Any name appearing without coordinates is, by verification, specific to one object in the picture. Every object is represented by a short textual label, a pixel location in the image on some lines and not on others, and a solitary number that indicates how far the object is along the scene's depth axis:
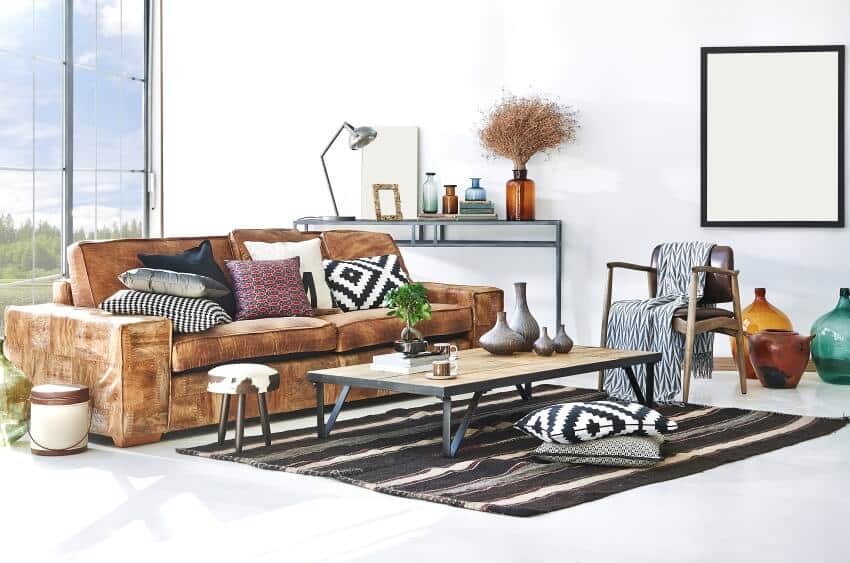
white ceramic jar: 4.29
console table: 6.78
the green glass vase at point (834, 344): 6.16
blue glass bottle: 6.96
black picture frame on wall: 6.70
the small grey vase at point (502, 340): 4.81
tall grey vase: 4.91
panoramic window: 5.82
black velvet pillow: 5.16
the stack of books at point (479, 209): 6.91
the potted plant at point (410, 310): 4.60
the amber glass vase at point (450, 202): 7.02
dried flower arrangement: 6.88
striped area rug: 3.70
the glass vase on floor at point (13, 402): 4.51
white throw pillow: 5.71
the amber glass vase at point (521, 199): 6.90
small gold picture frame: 7.09
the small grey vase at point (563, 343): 4.88
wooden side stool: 4.32
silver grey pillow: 4.78
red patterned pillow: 5.36
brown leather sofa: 4.45
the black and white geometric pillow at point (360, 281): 5.89
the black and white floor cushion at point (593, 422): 4.14
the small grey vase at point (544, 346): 4.79
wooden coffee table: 4.17
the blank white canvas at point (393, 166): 7.21
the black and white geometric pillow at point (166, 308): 4.68
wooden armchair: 5.54
